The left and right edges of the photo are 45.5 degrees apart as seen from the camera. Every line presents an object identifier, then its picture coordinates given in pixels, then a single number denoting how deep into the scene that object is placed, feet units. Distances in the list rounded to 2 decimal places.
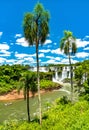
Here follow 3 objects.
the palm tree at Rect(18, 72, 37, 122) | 39.42
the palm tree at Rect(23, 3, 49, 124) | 35.36
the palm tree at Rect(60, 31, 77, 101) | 48.86
